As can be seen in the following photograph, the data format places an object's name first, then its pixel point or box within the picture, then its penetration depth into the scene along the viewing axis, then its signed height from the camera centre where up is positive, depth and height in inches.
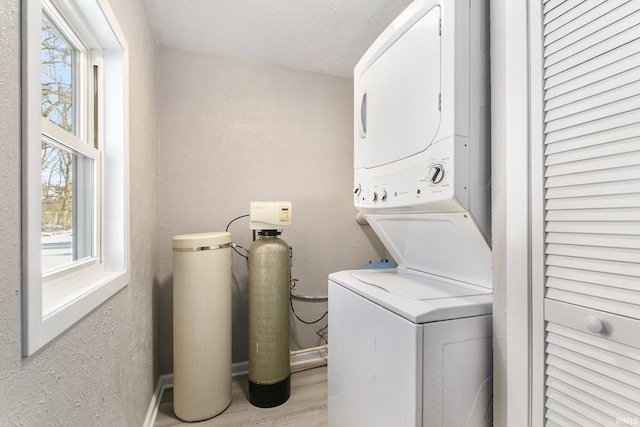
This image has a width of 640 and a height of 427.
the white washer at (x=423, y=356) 34.3 -17.9
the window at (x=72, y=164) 24.8 +6.6
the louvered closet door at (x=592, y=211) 21.6 +0.2
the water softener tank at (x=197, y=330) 68.1 -27.3
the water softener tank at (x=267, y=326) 73.7 -28.4
